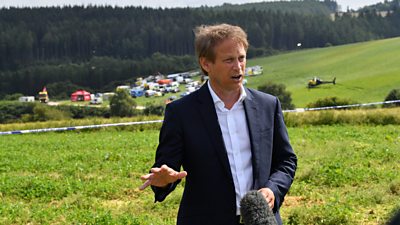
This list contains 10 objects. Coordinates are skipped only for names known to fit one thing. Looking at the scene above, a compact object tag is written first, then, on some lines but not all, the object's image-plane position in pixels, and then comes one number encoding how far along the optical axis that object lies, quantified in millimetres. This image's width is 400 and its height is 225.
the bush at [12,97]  94912
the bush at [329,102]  36625
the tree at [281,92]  51556
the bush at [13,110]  72750
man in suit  2787
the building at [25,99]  89125
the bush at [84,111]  61838
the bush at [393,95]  47547
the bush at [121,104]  54350
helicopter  65188
